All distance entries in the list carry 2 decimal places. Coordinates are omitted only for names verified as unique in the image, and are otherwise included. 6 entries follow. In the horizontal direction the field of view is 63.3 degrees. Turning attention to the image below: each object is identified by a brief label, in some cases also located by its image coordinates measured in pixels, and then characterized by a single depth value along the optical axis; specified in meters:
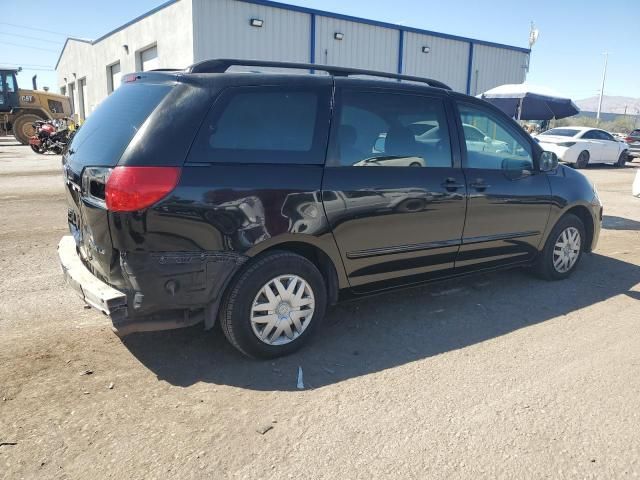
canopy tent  15.28
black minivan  2.97
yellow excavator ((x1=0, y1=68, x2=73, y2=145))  23.62
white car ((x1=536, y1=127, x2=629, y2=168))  19.19
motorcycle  17.84
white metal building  18.91
